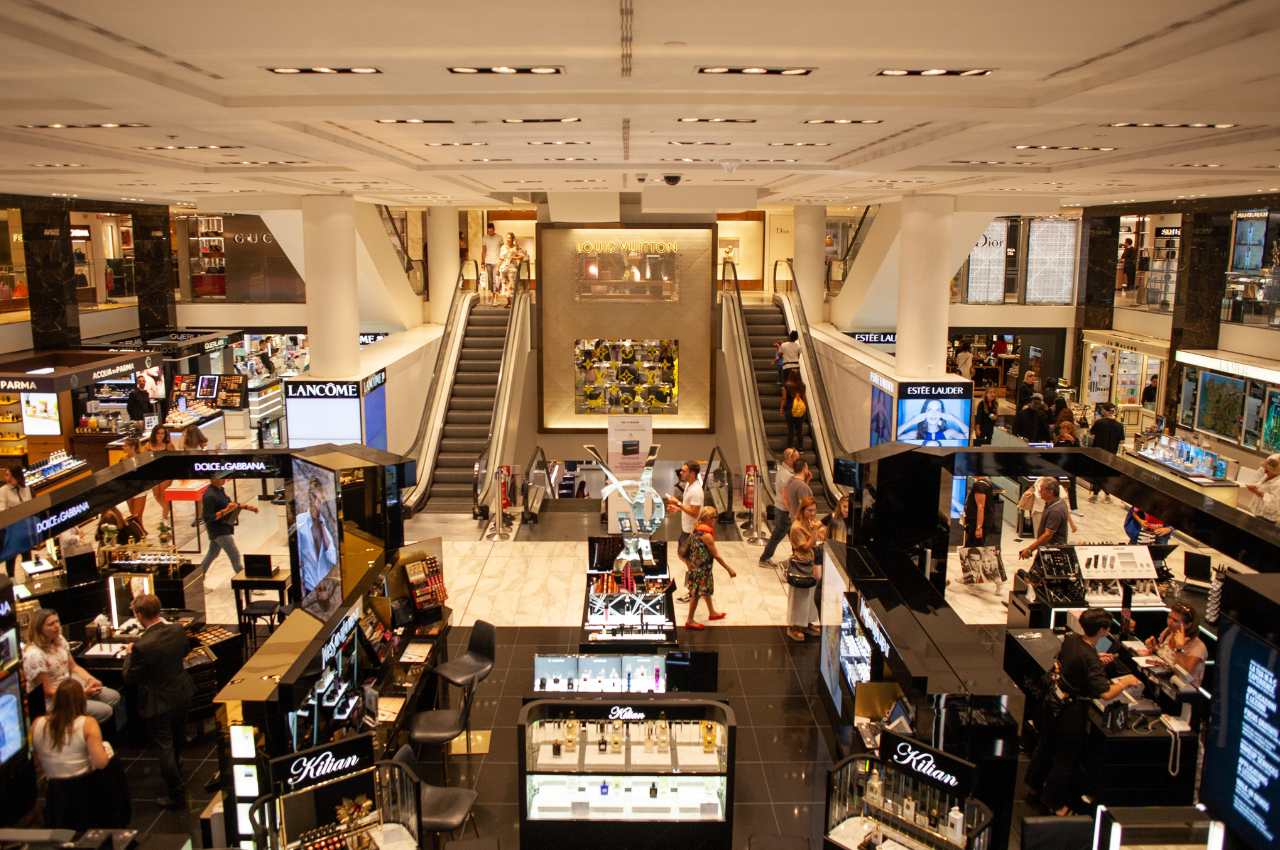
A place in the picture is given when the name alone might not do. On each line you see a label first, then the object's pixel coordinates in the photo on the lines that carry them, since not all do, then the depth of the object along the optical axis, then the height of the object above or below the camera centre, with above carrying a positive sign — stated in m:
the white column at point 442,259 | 18.64 +0.40
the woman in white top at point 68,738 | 5.28 -2.69
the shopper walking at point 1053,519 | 9.05 -2.35
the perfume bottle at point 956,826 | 4.75 -2.83
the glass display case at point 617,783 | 5.22 -2.88
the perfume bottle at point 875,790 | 5.08 -2.83
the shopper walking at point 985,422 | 14.80 -2.29
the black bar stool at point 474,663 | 6.79 -2.97
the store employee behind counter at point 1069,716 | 5.92 -2.83
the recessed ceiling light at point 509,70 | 3.98 +0.92
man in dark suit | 6.07 -2.82
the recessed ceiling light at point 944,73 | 3.96 +0.93
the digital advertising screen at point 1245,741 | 3.34 -1.75
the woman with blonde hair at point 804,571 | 8.50 -2.69
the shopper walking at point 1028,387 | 17.10 -1.95
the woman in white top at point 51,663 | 6.12 -2.63
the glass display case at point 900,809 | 4.77 -2.85
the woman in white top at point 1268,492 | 9.17 -2.11
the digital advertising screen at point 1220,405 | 15.38 -2.05
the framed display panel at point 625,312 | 18.47 -0.66
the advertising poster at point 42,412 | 13.78 -2.08
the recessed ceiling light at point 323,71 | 4.04 +0.92
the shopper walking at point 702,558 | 8.73 -2.66
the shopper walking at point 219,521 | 9.53 -2.57
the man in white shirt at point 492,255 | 18.86 +0.49
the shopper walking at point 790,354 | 15.12 -1.20
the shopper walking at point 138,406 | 15.25 -2.20
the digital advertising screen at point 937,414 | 11.79 -1.70
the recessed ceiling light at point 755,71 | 3.93 +0.92
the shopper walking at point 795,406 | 13.85 -1.90
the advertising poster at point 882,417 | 12.02 -1.81
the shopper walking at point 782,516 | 10.49 -2.70
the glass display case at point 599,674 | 6.62 -2.87
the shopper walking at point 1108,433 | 13.57 -2.22
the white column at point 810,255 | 18.27 +0.54
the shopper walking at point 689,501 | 9.77 -2.37
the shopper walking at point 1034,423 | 14.17 -2.17
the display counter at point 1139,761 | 5.90 -3.09
